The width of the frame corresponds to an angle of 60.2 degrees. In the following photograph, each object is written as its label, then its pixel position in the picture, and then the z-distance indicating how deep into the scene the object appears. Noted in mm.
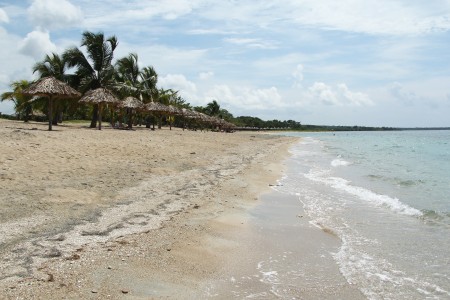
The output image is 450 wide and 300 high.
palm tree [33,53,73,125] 28234
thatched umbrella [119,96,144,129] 27856
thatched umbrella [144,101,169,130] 32094
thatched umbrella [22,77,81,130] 19000
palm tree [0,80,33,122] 28844
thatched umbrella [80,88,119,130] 23738
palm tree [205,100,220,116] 69938
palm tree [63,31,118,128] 26797
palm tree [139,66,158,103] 35438
